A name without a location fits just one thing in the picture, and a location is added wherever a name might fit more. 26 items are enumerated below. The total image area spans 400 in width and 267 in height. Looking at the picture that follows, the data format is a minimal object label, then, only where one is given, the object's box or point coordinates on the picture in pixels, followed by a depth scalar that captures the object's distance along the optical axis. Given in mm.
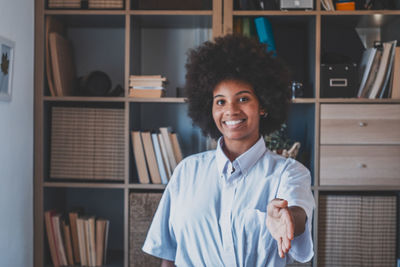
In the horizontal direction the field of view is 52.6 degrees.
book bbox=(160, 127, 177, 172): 2244
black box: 2186
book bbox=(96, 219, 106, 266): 2309
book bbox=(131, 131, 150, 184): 2238
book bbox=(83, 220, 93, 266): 2307
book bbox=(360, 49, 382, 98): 2174
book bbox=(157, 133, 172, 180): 2252
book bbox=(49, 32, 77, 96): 2275
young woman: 1413
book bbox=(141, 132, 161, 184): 2242
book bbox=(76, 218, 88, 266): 2309
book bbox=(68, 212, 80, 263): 2330
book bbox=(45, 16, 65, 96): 2262
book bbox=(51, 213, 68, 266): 2297
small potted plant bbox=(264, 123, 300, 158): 2207
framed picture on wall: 1842
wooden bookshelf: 2176
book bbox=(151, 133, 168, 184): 2246
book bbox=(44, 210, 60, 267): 2291
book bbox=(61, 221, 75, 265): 2316
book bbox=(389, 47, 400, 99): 2156
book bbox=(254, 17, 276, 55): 2230
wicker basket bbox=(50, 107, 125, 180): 2279
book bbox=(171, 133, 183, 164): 2275
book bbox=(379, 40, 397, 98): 2156
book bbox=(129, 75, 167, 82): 2217
